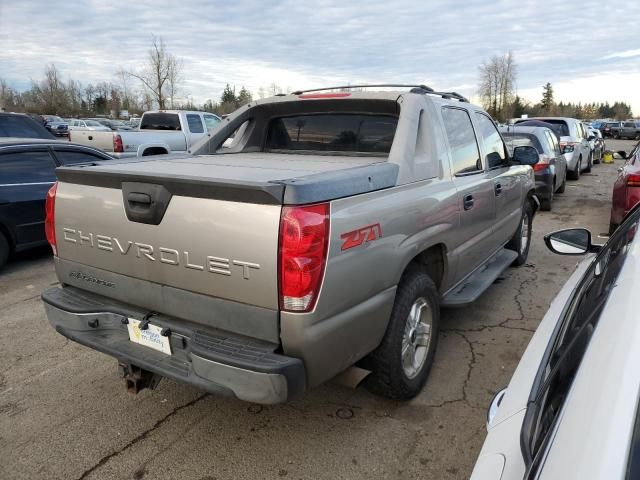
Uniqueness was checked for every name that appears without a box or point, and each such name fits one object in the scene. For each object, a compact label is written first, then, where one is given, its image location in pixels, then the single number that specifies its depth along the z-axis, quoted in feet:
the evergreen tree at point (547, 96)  289.21
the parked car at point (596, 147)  57.58
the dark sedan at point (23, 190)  19.93
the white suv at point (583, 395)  3.06
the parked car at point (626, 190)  17.95
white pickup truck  38.34
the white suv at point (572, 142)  43.19
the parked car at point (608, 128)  157.17
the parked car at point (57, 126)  113.72
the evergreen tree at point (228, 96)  271.57
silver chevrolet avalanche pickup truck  7.16
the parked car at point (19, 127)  33.19
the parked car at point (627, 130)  145.38
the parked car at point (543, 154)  30.42
